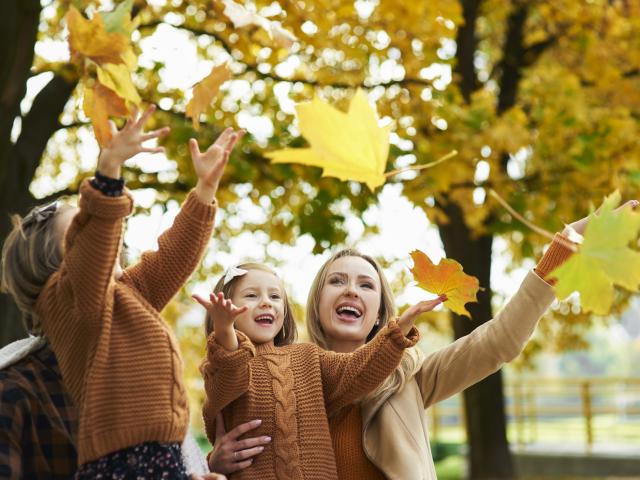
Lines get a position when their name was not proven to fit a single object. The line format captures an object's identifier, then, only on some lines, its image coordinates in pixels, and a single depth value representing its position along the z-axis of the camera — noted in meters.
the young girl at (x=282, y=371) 2.43
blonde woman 2.55
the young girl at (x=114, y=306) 1.97
